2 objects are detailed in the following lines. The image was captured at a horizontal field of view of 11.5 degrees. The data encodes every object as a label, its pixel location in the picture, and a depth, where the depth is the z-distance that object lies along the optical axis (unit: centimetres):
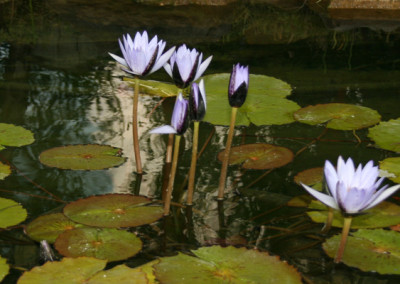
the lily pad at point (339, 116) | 374
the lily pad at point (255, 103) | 375
